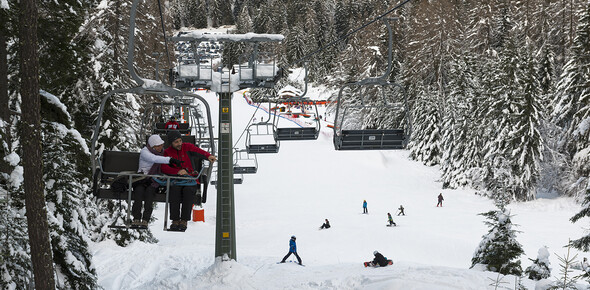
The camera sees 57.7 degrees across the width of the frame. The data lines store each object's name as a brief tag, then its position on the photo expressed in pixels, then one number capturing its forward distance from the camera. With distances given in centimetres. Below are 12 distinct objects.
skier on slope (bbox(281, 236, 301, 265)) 2123
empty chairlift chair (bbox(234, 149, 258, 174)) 2865
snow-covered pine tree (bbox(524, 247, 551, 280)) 1473
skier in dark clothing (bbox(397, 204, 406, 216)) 3361
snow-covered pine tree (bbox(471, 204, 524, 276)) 1606
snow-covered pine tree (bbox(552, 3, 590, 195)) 3086
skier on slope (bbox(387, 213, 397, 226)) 3016
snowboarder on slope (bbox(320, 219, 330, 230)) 3000
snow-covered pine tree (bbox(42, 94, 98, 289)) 1228
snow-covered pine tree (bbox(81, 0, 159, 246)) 2053
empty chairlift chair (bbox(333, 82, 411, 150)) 1521
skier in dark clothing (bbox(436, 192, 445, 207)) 3628
